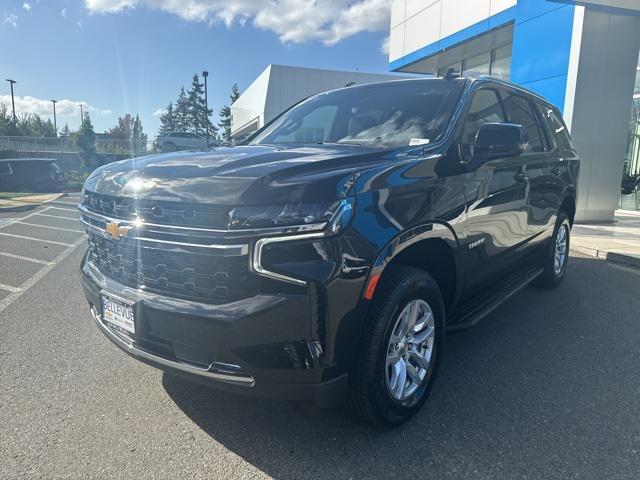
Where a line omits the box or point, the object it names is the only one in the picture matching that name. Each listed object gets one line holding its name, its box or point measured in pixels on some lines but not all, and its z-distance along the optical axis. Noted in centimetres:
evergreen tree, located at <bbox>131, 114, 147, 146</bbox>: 7512
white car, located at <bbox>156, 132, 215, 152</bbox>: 3281
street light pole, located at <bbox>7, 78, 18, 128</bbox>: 5728
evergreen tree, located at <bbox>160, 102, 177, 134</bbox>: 9894
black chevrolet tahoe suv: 201
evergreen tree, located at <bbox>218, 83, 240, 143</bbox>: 9260
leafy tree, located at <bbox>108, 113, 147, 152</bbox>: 7731
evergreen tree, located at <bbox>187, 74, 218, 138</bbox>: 9238
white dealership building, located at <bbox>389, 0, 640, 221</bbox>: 912
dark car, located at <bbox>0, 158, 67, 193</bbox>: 1706
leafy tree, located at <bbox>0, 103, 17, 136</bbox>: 5295
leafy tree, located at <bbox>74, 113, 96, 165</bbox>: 4137
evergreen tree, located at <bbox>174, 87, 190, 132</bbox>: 9381
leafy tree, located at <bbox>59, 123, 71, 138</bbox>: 8297
